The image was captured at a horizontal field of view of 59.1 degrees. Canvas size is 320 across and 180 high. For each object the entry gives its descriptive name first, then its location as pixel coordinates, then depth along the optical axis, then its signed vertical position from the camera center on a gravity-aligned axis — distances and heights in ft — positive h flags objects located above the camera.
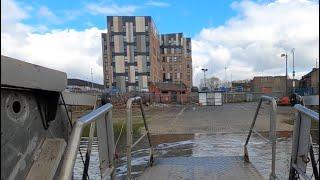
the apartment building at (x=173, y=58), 256.54 +29.06
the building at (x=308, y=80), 128.15 +3.95
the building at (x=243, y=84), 244.31 +4.05
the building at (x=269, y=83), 201.06 +3.64
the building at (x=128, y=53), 189.03 +25.86
